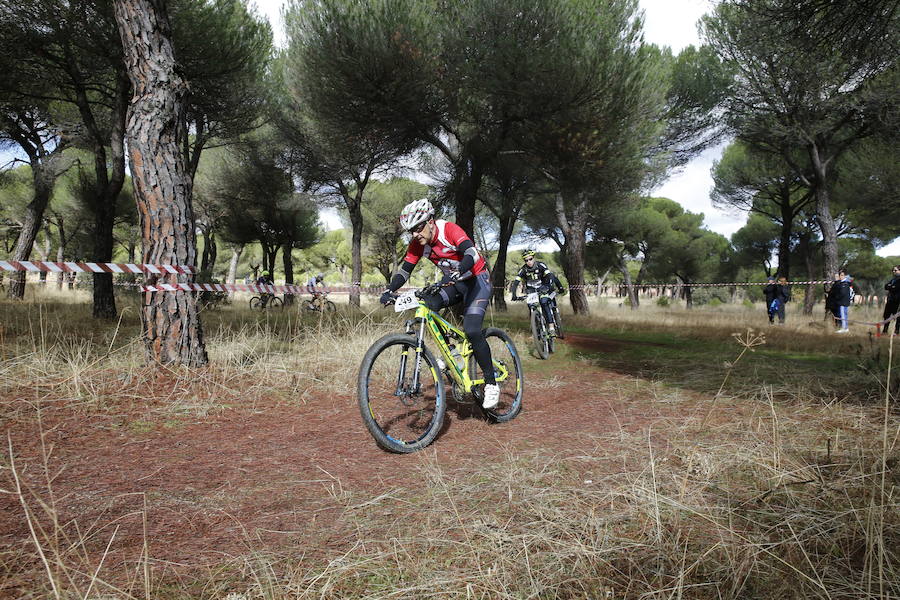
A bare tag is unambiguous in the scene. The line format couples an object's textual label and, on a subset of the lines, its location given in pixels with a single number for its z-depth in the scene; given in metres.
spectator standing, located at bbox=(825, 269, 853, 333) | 11.16
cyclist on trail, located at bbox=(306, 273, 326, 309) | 16.67
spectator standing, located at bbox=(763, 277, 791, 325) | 13.59
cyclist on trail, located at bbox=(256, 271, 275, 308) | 17.87
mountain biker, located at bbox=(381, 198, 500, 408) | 3.64
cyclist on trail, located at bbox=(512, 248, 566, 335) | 7.59
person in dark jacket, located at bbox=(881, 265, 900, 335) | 9.91
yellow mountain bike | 3.16
